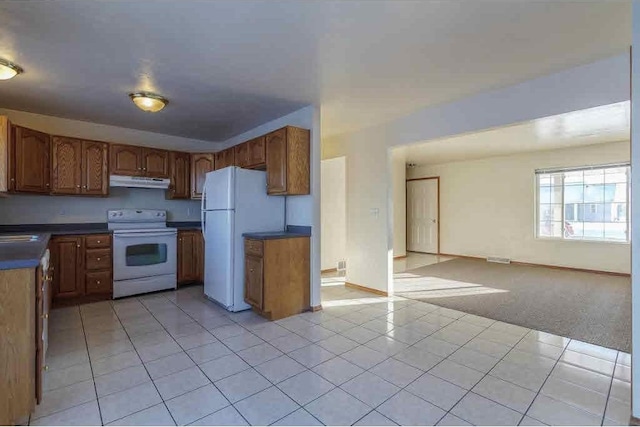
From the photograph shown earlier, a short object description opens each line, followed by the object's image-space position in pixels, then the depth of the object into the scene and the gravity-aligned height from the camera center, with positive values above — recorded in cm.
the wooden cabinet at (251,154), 372 +74
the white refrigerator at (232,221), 341 -13
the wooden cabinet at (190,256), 440 -70
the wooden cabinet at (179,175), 457 +53
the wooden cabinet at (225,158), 435 +79
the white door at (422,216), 769 -15
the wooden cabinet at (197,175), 472 +55
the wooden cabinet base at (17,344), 151 -69
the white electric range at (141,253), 382 -58
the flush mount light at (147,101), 300 +111
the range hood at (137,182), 403 +39
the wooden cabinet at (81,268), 351 -71
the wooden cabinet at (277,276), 316 -73
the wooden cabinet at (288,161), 334 +56
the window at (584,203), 528 +14
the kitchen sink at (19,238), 275 -27
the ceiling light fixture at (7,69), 241 +116
